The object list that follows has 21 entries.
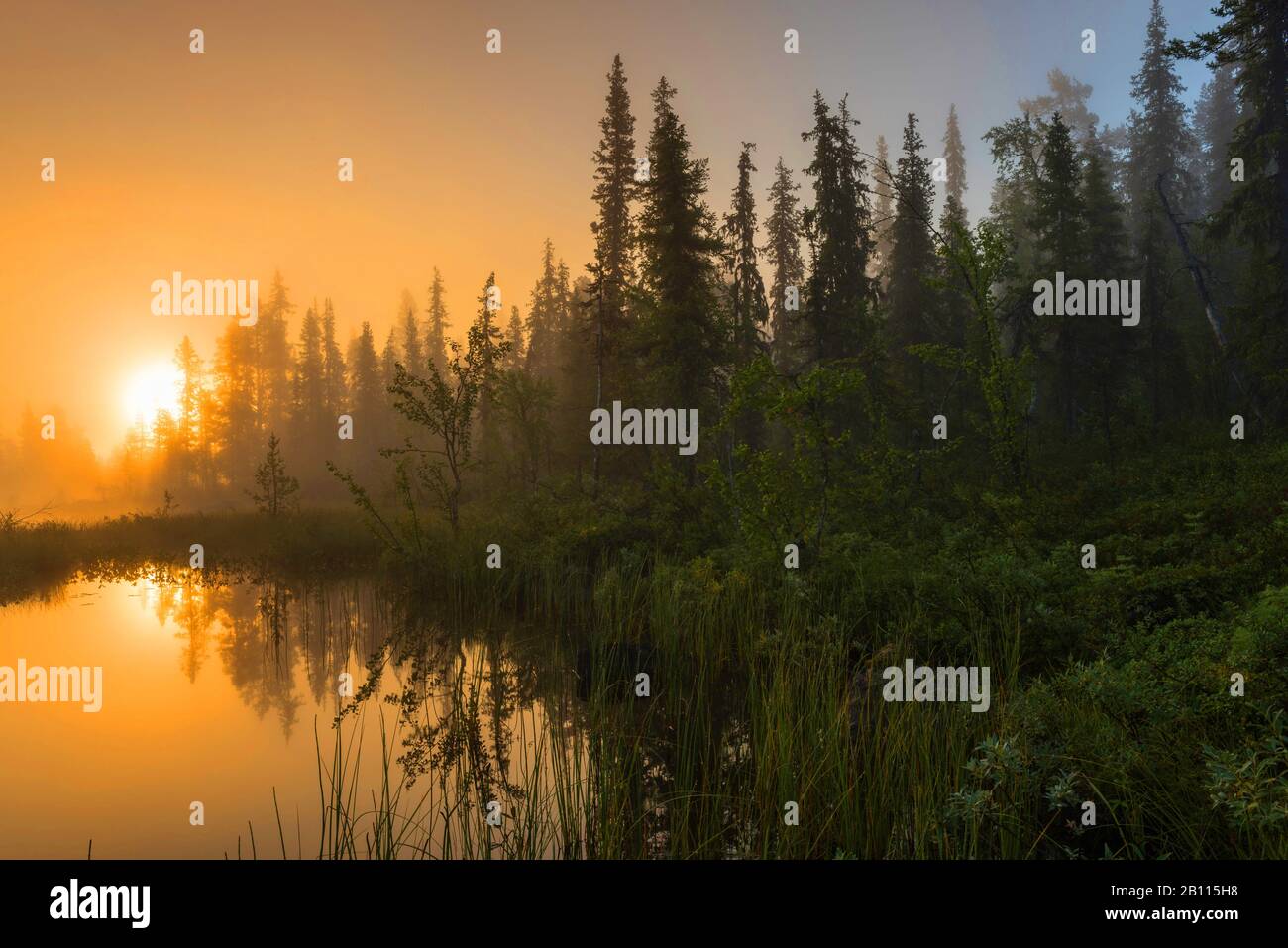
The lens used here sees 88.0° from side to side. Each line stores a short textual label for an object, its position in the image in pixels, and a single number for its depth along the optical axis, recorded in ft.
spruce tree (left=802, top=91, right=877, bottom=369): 83.41
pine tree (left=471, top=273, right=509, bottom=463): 53.36
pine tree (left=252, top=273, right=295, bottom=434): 223.71
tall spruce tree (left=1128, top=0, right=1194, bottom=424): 140.87
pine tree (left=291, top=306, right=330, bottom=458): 205.26
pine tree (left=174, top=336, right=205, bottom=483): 204.23
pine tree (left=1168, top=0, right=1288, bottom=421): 62.69
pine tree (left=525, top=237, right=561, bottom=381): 178.81
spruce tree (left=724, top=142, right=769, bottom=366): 100.83
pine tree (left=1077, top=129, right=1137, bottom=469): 81.51
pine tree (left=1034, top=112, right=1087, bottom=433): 81.10
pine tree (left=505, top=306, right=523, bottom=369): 193.68
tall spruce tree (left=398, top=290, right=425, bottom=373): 213.66
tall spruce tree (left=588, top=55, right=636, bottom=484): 102.78
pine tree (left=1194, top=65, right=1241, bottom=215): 145.95
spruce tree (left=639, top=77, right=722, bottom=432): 66.90
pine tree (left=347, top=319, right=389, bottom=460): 195.52
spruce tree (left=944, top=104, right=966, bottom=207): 194.80
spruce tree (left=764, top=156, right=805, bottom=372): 143.13
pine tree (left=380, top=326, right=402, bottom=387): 221.66
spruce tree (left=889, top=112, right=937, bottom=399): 100.27
